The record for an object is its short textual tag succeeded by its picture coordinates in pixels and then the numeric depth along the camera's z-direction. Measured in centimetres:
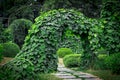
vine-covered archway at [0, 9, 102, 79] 906
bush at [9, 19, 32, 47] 1958
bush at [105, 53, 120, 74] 881
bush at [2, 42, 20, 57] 1509
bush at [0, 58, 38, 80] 668
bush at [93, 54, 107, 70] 1023
